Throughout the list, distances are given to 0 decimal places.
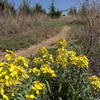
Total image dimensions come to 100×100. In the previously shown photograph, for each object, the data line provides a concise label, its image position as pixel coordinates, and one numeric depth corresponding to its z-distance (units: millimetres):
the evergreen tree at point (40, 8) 13722
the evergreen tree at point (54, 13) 15611
